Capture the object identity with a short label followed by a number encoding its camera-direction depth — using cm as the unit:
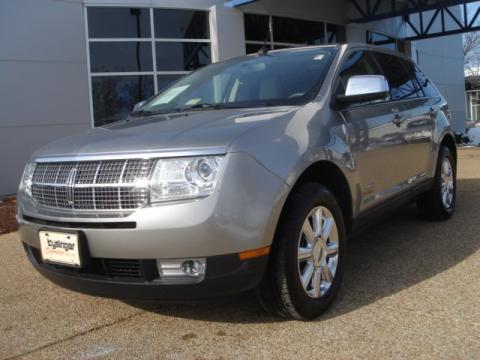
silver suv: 276
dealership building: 1000
